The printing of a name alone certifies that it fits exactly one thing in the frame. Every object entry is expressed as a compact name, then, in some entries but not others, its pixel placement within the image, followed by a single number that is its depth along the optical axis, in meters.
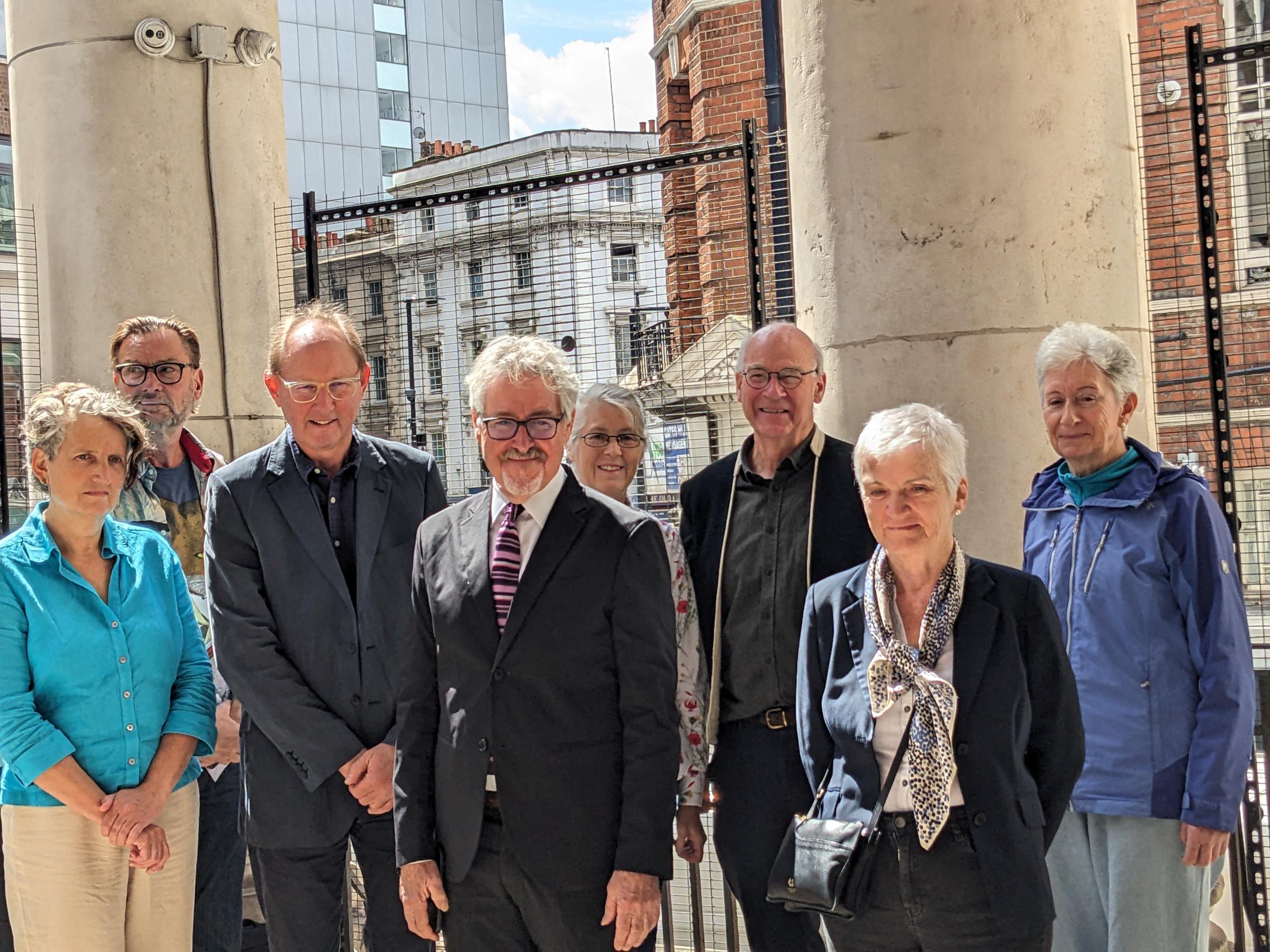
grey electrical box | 5.58
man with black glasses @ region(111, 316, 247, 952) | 3.92
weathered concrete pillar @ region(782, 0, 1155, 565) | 4.00
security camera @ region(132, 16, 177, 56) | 5.48
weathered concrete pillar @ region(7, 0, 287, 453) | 5.51
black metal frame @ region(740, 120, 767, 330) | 4.66
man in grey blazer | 3.24
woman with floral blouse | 3.22
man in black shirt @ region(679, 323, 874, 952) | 3.21
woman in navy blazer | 2.58
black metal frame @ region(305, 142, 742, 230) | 4.91
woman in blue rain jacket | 3.00
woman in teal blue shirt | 3.34
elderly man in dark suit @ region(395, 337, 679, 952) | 2.77
